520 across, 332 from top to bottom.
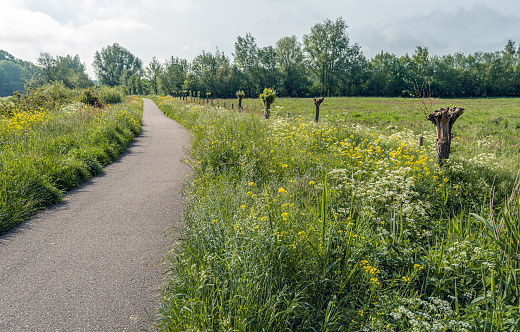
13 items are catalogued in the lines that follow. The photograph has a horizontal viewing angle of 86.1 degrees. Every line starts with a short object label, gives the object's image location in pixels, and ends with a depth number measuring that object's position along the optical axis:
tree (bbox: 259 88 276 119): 16.28
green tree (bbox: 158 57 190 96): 68.62
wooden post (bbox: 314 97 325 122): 14.14
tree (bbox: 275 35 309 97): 73.44
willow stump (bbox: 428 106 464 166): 6.82
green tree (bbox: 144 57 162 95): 83.69
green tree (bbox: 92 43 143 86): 106.44
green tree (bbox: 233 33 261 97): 75.75
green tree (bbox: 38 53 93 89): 73.24
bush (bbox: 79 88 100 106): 22.81
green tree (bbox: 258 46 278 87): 75.92
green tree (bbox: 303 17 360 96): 69.44
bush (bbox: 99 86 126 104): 31.48
